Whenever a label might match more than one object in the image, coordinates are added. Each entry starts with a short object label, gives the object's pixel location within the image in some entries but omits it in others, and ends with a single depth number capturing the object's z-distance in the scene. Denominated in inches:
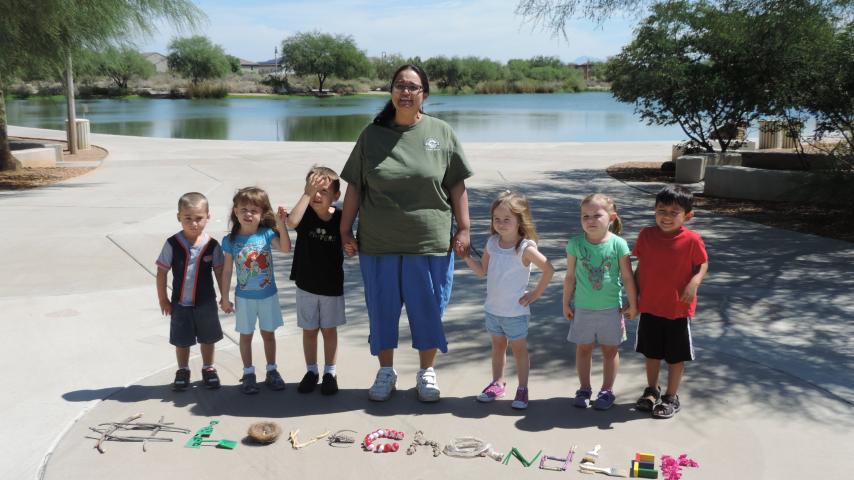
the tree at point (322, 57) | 4717.0
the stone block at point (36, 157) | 661.9
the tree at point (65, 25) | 487.8
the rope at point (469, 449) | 154.2
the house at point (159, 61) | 6717.5
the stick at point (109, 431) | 157.0
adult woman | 173.8
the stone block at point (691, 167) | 590.6
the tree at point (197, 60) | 4552.2
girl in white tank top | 173.5
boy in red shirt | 168.2
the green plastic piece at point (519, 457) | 150.9
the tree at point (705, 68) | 515.2
